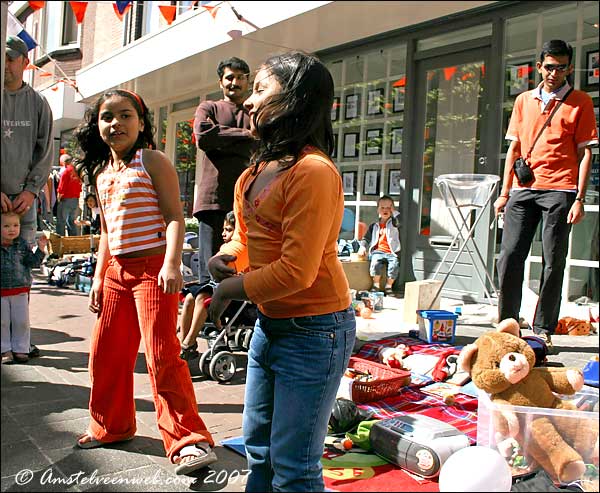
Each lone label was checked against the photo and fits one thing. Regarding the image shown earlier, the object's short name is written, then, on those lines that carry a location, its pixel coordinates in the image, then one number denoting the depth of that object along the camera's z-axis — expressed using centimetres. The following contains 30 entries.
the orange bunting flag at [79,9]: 377
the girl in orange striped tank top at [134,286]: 271
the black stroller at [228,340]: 403
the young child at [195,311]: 427
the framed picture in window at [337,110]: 854
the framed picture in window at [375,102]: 799
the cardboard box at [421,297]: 557
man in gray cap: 273
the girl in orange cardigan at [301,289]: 175
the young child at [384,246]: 740
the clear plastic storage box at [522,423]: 230
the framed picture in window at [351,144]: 836
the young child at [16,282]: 211
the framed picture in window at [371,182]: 811
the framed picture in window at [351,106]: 832
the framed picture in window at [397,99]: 770
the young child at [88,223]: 746
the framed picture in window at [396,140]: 775
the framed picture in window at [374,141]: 804
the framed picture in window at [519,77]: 644
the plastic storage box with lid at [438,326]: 496
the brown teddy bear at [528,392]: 237
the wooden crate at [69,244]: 763
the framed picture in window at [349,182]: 842
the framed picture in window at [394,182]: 777
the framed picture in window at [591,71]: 588
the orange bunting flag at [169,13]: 764
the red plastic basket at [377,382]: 352
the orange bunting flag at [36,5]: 313
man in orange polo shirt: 432
